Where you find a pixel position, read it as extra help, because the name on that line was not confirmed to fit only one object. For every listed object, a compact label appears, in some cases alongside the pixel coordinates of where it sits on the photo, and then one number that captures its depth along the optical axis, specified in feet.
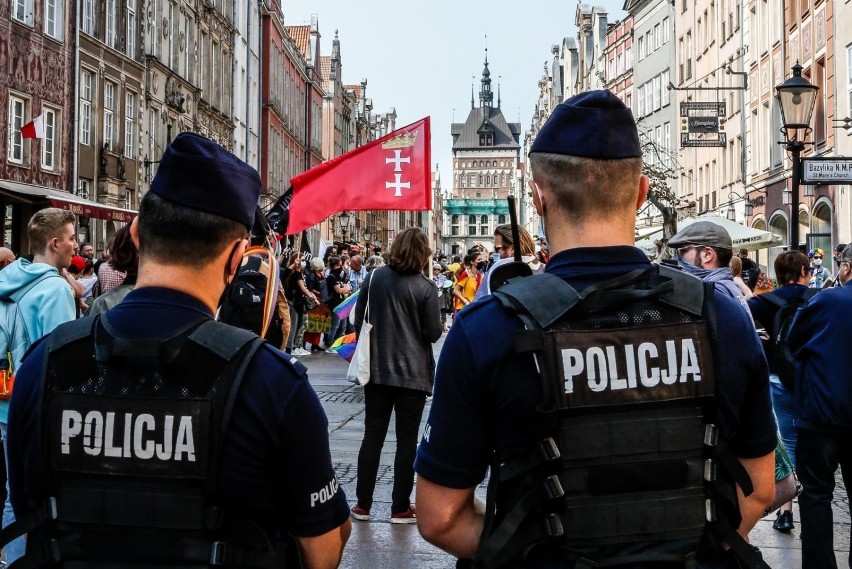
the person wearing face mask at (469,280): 58.64
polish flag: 77.46
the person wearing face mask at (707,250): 20.97
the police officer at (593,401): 7.99
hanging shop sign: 100.73
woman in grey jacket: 23.97
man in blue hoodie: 17.95
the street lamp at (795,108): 45.09
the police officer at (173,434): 7.93
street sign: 45.47
